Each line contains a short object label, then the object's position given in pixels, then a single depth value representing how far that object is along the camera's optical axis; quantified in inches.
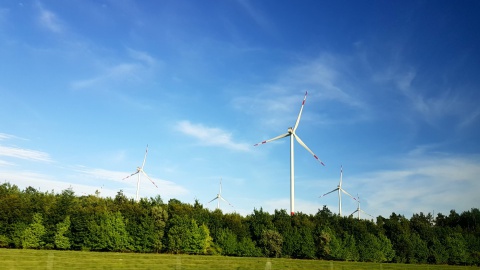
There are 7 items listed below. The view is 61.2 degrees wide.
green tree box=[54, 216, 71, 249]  2100.1
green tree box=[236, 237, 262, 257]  2397.9
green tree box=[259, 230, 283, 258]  2461.9
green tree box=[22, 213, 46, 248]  2070.6
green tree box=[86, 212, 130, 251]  2159.2
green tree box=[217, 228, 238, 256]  2394.2
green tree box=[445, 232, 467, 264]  2955.2
